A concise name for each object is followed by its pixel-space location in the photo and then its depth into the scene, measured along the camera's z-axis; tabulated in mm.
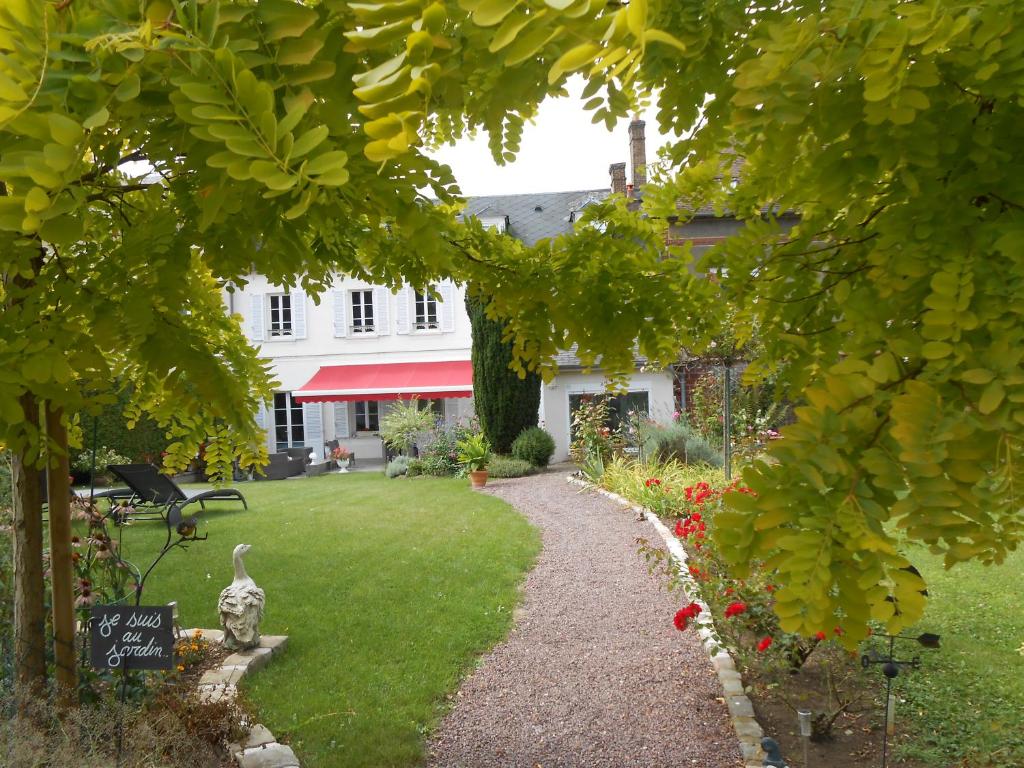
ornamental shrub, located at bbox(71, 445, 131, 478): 16688
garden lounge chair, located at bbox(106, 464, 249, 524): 11891
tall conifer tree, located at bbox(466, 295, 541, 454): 17672
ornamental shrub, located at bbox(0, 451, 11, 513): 7265
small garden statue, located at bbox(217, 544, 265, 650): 5816
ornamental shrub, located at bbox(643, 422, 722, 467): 14238
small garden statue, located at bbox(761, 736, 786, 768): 3246
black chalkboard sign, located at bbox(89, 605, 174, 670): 3516
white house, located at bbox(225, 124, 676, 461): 23500
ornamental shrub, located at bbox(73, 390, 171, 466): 18906
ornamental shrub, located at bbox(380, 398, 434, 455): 20047
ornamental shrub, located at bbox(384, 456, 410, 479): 18500
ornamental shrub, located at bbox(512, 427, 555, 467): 17219
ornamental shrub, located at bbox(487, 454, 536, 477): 16750
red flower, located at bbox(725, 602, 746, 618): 4945
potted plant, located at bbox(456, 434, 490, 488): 17031
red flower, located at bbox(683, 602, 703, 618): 5077
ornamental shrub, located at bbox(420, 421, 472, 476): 18016
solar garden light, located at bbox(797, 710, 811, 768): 3650
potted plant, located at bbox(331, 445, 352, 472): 22188
